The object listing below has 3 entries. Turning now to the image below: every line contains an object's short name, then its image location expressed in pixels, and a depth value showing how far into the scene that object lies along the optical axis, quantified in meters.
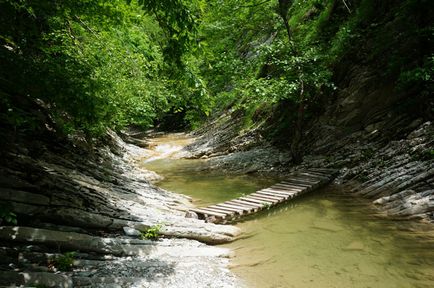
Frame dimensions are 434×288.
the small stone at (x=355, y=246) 6.73
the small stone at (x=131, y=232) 7.16
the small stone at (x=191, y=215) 8.93
